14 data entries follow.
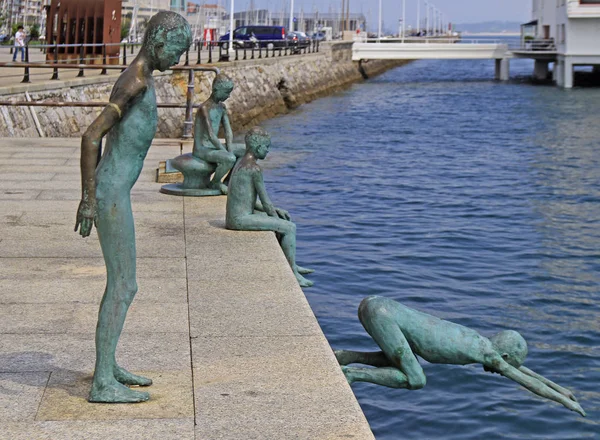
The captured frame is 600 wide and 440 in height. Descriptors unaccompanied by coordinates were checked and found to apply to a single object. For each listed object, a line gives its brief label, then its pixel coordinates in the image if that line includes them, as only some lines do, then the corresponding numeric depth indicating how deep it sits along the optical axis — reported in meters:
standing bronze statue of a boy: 5.28
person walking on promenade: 32.61
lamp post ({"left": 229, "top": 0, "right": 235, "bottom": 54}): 43.66
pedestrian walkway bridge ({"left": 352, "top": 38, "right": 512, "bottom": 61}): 71.56
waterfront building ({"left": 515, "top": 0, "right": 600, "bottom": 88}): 61.00
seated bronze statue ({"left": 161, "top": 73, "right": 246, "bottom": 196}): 11.26
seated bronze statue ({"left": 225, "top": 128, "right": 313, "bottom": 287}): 9.48
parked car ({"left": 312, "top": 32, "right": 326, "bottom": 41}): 97.68
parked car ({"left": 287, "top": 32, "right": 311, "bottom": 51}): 61.41
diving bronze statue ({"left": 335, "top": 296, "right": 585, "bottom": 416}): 6.27
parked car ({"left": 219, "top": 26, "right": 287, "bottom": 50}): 61.07
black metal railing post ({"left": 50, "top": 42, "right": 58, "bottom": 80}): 22.94
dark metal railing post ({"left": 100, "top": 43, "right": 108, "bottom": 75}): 26.78
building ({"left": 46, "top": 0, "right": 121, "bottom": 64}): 31.14
